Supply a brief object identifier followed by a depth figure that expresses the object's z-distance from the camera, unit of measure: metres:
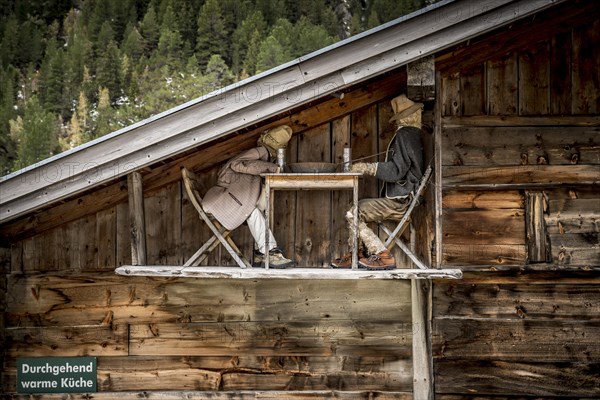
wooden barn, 5.33
